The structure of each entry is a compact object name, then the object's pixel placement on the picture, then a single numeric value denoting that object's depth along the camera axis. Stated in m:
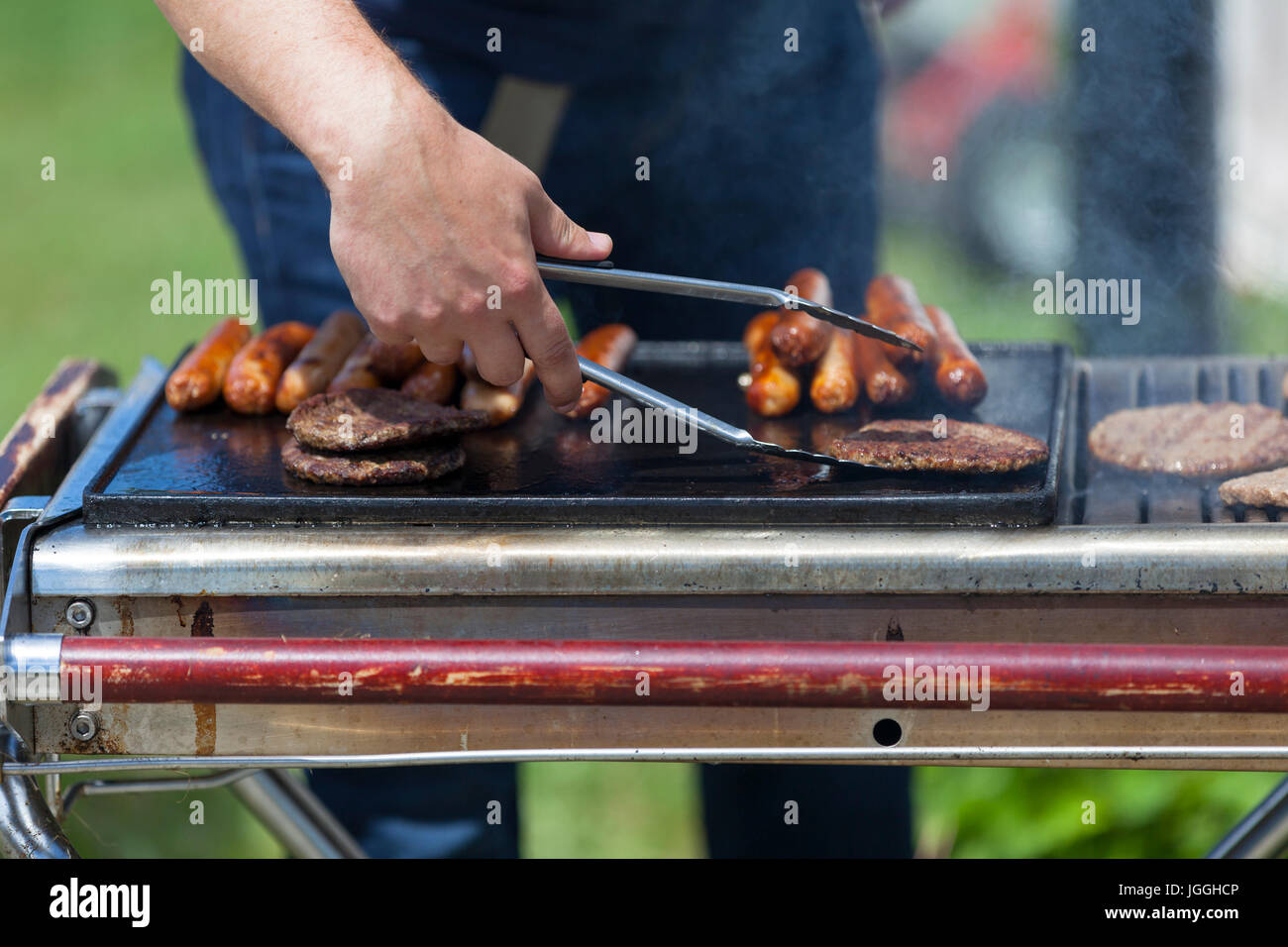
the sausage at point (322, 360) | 2.35
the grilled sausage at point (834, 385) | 2.33
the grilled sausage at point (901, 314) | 2.39
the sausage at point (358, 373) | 2.36
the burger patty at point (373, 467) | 1.96
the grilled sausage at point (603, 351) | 2.37
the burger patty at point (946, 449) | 1.97
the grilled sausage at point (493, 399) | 2.34
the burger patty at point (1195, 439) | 2.10
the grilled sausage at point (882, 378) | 2.32
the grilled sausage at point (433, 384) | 2.41
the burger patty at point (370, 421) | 2.02
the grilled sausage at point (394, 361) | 2.44
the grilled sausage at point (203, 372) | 2.36
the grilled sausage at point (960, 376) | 2.30
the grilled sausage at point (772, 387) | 2.33
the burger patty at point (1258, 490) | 1.90
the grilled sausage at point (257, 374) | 2.36
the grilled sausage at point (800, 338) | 2.37
